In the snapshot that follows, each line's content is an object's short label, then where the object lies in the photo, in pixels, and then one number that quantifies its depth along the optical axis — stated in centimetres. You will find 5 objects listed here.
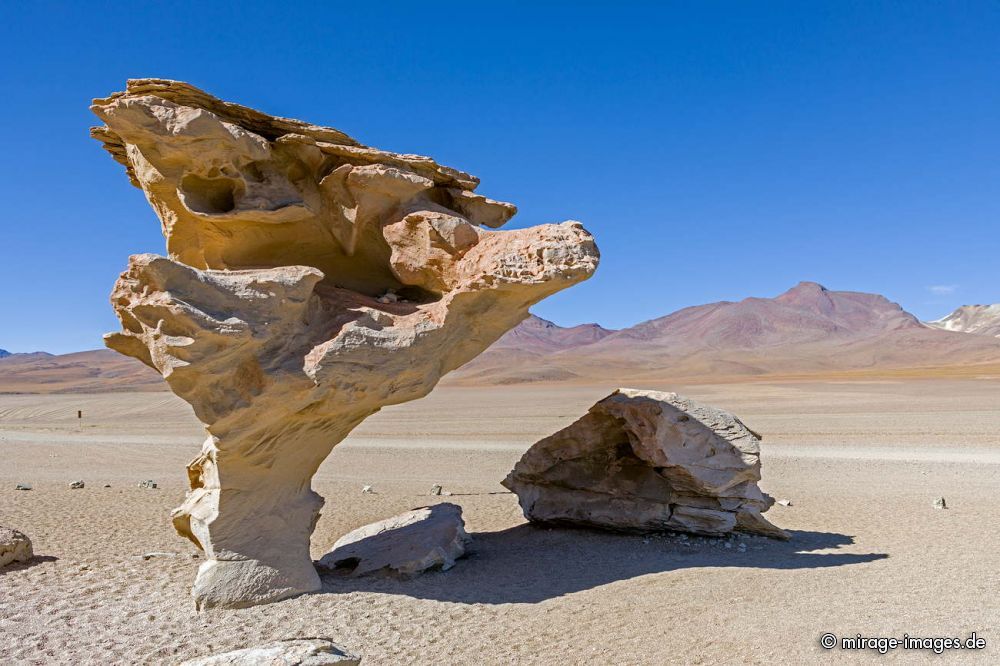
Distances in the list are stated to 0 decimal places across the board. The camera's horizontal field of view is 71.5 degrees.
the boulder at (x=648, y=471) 1130
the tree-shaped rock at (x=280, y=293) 829
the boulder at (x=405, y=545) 1022
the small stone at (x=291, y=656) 482
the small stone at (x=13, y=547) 1035
